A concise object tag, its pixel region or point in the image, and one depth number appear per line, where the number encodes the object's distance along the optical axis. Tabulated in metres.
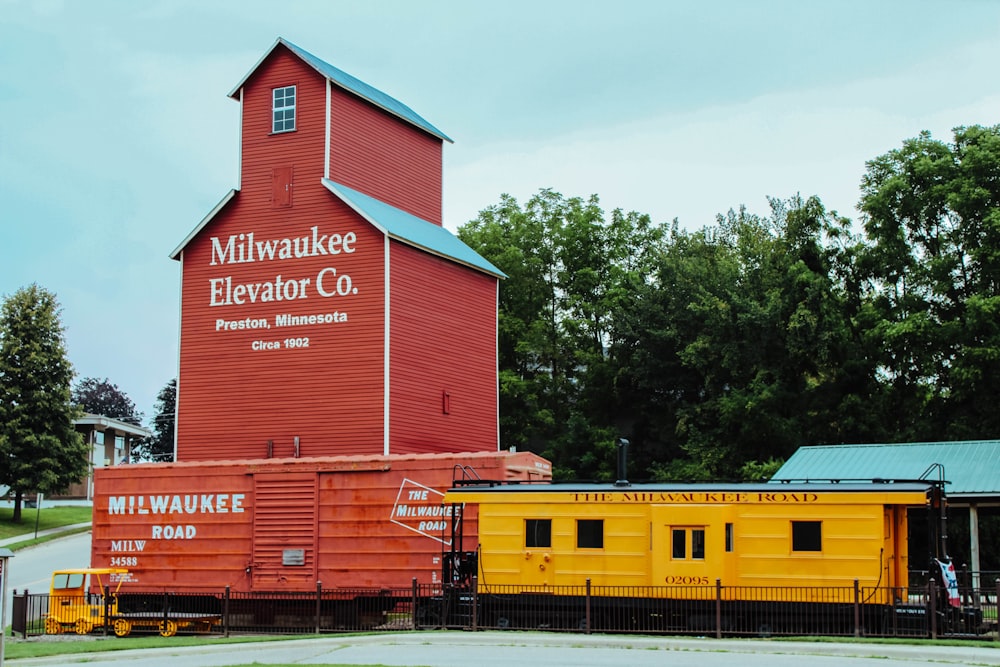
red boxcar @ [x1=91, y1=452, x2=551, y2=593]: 28.59
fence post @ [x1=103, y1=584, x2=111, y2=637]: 29.66
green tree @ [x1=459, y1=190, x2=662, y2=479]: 60.56
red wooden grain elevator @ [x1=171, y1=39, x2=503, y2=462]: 37.28
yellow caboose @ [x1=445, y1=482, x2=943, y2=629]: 23.78
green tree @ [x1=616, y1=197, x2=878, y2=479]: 51.62
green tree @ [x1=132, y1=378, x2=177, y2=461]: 100.81
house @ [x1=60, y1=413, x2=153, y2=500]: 87.50
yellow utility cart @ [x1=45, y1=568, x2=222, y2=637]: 29.67
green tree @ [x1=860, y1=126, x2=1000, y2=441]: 46.25
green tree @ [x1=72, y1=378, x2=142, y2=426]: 111.31
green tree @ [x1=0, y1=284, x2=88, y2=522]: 67.44
